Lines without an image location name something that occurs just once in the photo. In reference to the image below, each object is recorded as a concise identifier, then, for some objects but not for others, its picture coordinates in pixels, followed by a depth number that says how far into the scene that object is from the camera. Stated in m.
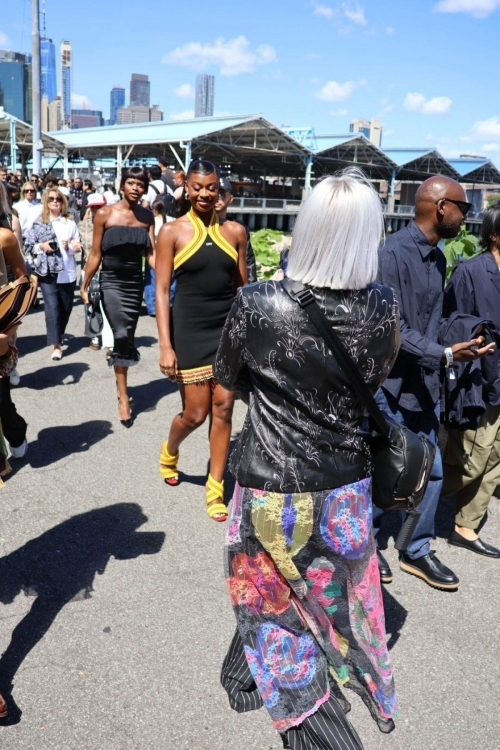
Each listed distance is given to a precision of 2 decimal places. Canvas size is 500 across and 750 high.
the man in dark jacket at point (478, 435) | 3.75
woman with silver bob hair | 2.04
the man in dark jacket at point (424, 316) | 3.31
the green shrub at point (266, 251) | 9.20
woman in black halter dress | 4.09
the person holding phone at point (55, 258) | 7.70
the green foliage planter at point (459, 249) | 7.04
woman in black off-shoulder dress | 5.95
